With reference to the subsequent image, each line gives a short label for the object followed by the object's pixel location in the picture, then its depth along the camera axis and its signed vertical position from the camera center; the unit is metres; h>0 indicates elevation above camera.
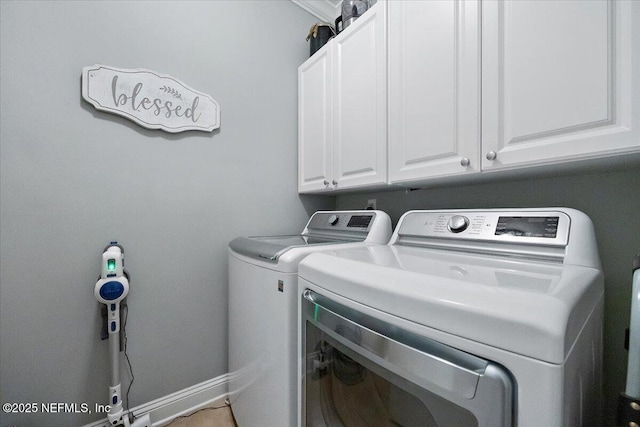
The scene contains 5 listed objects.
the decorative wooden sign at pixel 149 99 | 1.21 +0.60
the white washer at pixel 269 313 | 0.89 -0.41
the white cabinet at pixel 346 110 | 1.30 +0.60
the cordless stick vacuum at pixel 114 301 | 1.10 -0.39
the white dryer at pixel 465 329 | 0.39 -0.22
